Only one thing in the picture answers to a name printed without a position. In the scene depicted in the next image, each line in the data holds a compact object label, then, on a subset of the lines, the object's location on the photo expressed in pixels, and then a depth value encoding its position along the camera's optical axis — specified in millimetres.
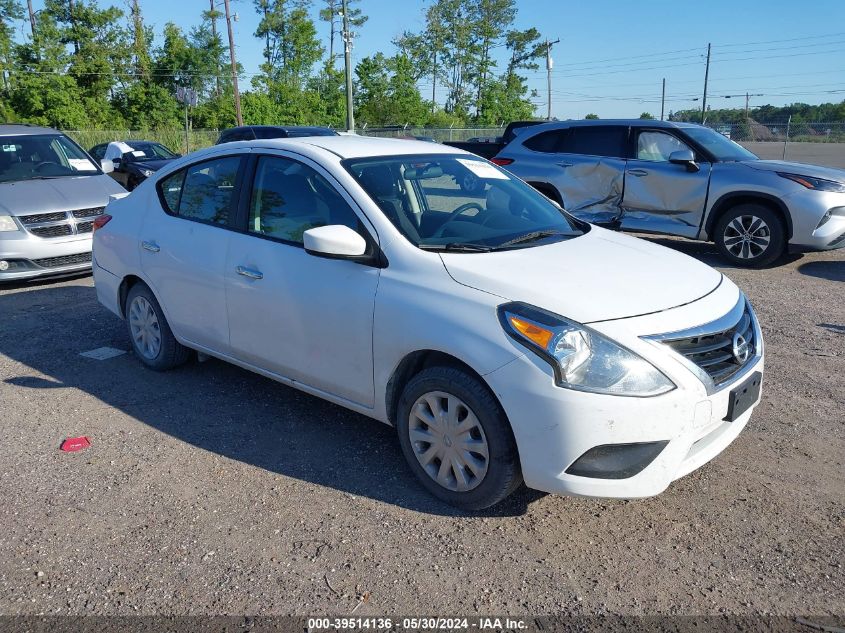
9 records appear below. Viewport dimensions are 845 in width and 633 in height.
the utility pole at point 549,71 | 49219
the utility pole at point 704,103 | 51078
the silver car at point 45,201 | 7766
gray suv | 8094
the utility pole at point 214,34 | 50406
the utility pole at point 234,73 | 42281
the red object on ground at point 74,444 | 4074
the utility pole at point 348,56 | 32281
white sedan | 2926
